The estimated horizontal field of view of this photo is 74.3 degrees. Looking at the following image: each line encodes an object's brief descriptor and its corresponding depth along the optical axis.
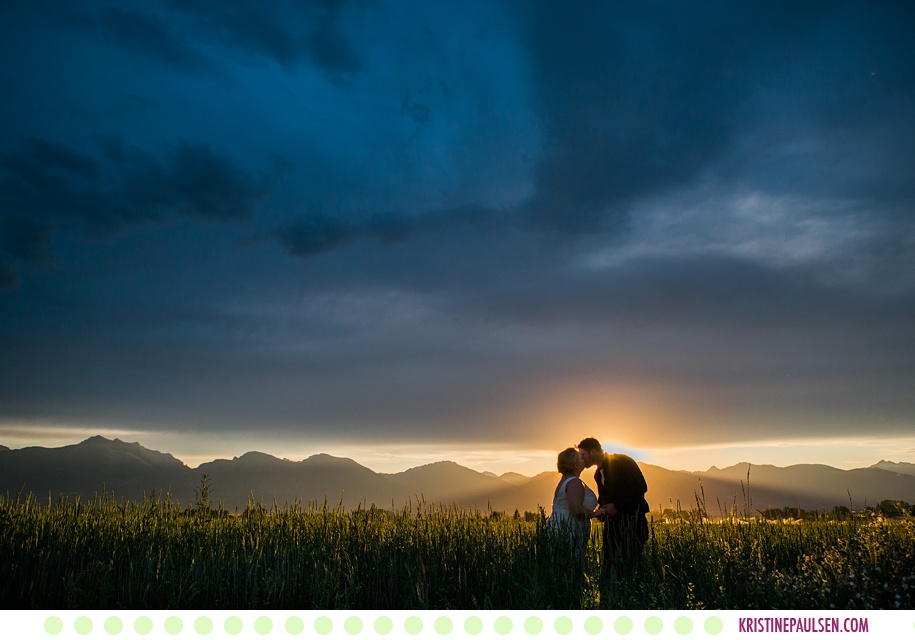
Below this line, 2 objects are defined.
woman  8.12
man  8.24
